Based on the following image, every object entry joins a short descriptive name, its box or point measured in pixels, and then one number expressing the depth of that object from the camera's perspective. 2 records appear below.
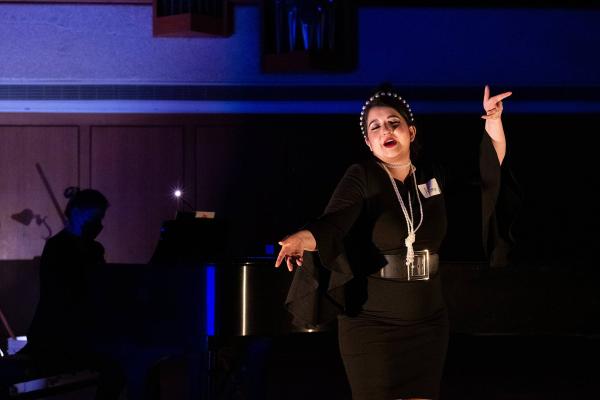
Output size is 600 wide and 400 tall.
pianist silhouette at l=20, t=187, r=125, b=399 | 7.75
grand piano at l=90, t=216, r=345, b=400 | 7.17
